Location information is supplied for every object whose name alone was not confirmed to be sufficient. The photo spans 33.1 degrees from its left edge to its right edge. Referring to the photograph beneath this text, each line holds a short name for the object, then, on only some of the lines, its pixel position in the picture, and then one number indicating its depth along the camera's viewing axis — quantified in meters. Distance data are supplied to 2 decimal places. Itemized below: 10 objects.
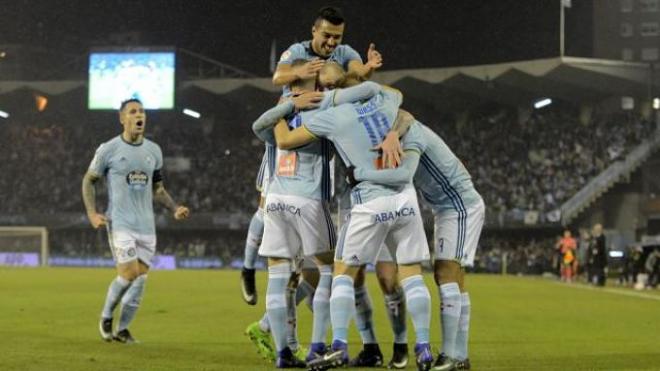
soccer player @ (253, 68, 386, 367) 8.63
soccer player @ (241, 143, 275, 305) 10.68
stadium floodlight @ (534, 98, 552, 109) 53.59
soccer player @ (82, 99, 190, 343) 12.17
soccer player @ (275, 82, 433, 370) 8.02
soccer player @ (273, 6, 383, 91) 8.59
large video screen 50.91
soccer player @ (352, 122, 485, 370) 8.56
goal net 47.22
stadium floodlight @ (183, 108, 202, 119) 59.66
